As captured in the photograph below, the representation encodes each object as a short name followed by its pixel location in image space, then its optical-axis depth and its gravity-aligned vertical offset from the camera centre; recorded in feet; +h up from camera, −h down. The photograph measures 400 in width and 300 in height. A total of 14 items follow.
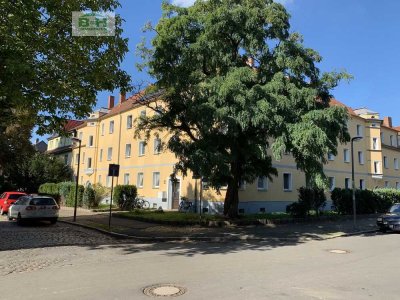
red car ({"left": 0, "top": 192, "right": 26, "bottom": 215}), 95.61 -1.75
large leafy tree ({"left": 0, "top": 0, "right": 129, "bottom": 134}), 37.04 +13.56
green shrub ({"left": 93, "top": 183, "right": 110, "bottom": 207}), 110.63 +0.58
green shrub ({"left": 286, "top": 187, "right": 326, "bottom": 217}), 83.20 -0.43
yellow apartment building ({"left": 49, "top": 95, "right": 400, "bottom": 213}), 104.47 +11.38
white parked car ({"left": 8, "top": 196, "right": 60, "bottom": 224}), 70.03 -2.72
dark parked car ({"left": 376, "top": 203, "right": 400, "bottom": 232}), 65.82 -3.01
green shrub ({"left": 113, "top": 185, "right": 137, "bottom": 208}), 104.63 +0.73
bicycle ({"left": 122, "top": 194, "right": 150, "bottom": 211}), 104.58 -1.84
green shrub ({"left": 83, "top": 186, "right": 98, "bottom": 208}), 110.01 -0.75
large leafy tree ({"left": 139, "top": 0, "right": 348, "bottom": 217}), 54.85 +16.07
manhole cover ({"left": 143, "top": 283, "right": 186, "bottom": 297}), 23.49 -5.55
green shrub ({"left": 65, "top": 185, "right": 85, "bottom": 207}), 112.47 -0.76
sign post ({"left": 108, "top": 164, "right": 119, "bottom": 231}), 60.85 +3.77
